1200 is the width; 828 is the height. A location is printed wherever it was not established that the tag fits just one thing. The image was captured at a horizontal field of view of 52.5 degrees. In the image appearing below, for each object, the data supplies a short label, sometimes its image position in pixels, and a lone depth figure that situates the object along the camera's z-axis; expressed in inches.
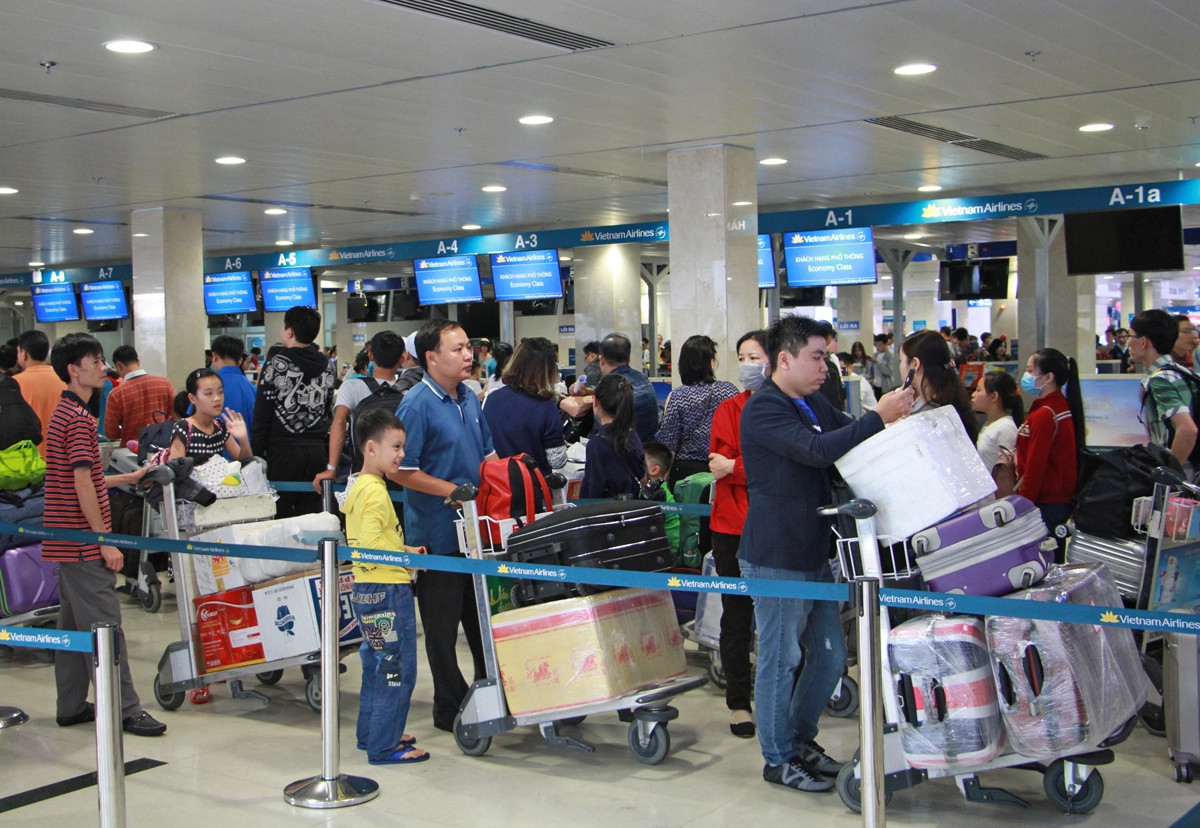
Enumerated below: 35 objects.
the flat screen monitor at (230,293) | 733.3
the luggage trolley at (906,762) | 151.0
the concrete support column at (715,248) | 394.3
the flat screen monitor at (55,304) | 829.8
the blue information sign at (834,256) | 564.7
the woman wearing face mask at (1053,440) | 237.1
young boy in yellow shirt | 181.3
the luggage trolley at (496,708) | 179.3
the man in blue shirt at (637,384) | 271.3
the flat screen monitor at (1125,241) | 482.9
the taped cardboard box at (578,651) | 173.6
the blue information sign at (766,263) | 591.2
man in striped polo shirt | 199.8
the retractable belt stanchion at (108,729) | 127.6
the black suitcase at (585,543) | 177.0
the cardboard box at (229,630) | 210.8
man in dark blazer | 160.1
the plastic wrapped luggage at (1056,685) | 144.9
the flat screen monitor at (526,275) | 634.8
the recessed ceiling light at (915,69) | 288.0
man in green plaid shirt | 226.5
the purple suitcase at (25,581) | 248.8
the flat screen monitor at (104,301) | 800.3
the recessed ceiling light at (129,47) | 251.8
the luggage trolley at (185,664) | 212.5
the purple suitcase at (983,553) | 153.6
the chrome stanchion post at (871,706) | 134.3
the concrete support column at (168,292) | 530.0
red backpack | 184.5
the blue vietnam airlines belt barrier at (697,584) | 132.0
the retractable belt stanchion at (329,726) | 166.9
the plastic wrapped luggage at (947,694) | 147.8
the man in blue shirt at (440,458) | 191.5
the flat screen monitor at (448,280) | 669.3
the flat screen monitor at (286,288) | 719.7
